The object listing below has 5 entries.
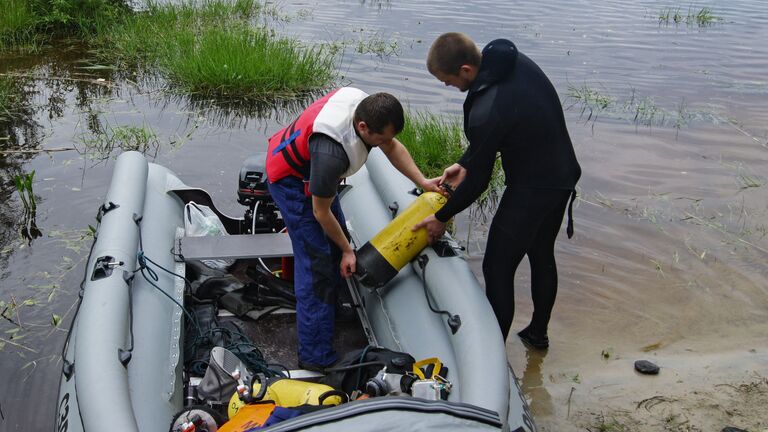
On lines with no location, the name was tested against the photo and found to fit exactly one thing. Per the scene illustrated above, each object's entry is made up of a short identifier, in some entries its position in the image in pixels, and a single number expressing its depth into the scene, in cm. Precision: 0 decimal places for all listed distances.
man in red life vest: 295
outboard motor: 411
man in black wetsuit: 305
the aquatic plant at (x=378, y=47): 906
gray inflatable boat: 236
